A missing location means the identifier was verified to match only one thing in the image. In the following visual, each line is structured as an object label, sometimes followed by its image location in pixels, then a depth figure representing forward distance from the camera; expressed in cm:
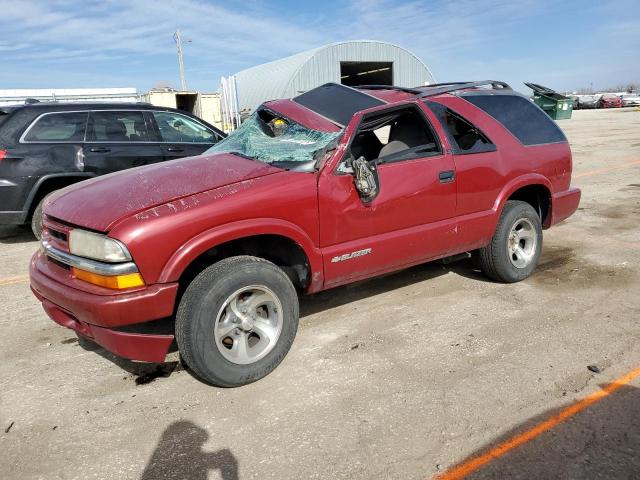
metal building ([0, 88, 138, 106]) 2362
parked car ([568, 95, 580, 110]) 5151
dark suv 621
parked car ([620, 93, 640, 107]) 4716
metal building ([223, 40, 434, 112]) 3347
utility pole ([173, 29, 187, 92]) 4284
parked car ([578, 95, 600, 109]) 5078
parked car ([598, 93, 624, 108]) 4772
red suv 291
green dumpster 3022
